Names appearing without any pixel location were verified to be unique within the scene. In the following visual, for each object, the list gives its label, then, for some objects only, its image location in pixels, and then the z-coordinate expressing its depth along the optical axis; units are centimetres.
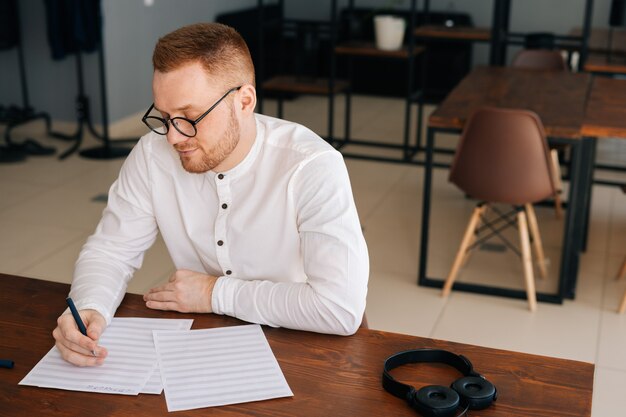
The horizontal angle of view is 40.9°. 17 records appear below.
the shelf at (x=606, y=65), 500
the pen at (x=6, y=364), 154
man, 174
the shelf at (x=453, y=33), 598
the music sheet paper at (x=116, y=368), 148
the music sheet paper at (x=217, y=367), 144
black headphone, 136
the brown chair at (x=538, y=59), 507
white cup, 551
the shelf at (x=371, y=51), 553
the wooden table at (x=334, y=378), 140
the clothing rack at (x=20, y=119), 569
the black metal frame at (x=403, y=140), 552
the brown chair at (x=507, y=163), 338
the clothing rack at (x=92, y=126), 561
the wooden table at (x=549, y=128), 350
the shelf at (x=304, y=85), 560
